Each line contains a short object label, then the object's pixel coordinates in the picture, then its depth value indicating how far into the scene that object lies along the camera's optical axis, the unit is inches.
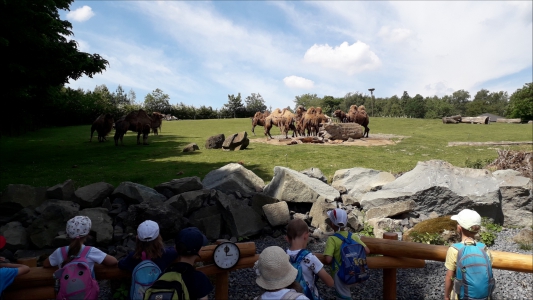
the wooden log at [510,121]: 1675.7
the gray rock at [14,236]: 202.7
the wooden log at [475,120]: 1477.7
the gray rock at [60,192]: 241.8
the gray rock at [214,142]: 665.0
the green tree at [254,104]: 2662.4
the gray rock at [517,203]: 274.1
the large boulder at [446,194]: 262.1
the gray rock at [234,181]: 287.1
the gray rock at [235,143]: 637.4
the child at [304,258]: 112.7
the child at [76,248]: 114.1
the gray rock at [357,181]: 311.3
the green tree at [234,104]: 2532.0
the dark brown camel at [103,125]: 768.3
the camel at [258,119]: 1039.0
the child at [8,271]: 107.8
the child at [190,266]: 101.3
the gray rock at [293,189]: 270.5
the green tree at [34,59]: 426.0
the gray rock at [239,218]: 231.6
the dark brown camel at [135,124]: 718.4
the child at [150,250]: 112.1
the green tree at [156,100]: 2715.1
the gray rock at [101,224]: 207.6
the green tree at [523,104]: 2234.3
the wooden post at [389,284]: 150.7
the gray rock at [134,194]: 244.7
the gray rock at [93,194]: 238.1
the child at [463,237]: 118.5
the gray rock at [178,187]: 267.6
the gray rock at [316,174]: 350.9
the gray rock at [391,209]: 258.2
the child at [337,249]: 127.8
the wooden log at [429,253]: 114.7
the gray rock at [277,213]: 239.3
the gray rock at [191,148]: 615.5
